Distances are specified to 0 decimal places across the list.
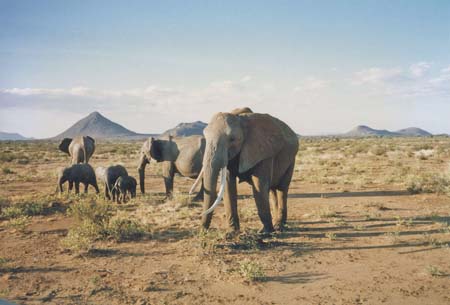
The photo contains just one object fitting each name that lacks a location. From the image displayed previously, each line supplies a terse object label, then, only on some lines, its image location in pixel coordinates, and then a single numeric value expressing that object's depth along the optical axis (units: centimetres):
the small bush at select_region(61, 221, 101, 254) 690
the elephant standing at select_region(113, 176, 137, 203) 1159
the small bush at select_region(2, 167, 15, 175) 2130
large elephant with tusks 675
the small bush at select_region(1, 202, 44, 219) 977
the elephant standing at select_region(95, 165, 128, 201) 1188
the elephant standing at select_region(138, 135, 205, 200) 1157
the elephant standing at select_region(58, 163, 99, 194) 1249
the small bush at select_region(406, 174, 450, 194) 1305
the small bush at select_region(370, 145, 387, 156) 3191
